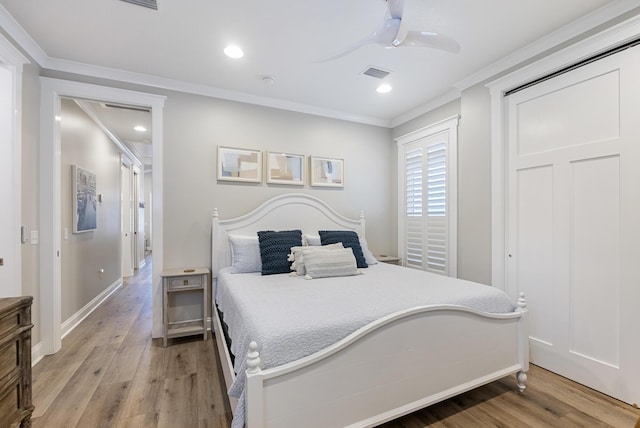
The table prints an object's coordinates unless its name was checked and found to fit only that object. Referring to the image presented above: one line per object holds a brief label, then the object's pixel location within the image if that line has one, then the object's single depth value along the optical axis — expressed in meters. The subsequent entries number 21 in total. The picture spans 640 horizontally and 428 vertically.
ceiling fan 1.74
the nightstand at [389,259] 3.85
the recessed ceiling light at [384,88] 3.19
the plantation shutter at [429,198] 3.34
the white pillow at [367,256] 3.33
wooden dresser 1.30
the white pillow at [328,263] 2.63
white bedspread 1.44
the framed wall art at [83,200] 3.48
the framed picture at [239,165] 3.31
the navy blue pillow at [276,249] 2.81
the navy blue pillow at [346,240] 3.16
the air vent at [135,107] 3.01
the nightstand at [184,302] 2.86
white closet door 1.99
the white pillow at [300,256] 2.74
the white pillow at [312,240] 3.25
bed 1.38
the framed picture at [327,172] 3.78
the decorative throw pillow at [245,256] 2.91
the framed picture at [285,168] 3.54
